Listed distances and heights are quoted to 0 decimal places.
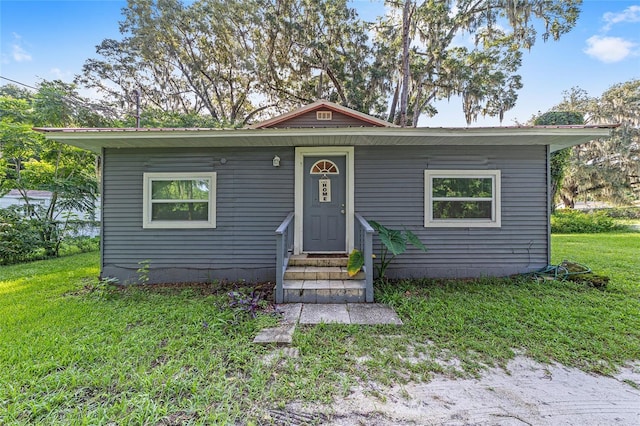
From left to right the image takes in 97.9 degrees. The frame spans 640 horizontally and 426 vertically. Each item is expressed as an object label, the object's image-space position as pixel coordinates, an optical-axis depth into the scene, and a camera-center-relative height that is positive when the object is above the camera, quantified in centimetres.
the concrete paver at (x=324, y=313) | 336 -129
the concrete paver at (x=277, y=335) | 279 -128
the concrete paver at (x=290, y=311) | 336 -129
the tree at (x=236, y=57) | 1274 +755
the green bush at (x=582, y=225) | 1296 -51
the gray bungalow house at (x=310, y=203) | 505 +19
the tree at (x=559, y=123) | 1075 +353
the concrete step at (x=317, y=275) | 442 -97
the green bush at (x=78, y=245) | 839 -103
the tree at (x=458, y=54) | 1191 +723
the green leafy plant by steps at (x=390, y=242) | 432 -46
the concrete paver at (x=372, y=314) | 332 -128
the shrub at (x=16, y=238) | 699 -65
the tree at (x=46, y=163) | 769 +156
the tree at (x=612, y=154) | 1766 +400
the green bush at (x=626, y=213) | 1844 +8
